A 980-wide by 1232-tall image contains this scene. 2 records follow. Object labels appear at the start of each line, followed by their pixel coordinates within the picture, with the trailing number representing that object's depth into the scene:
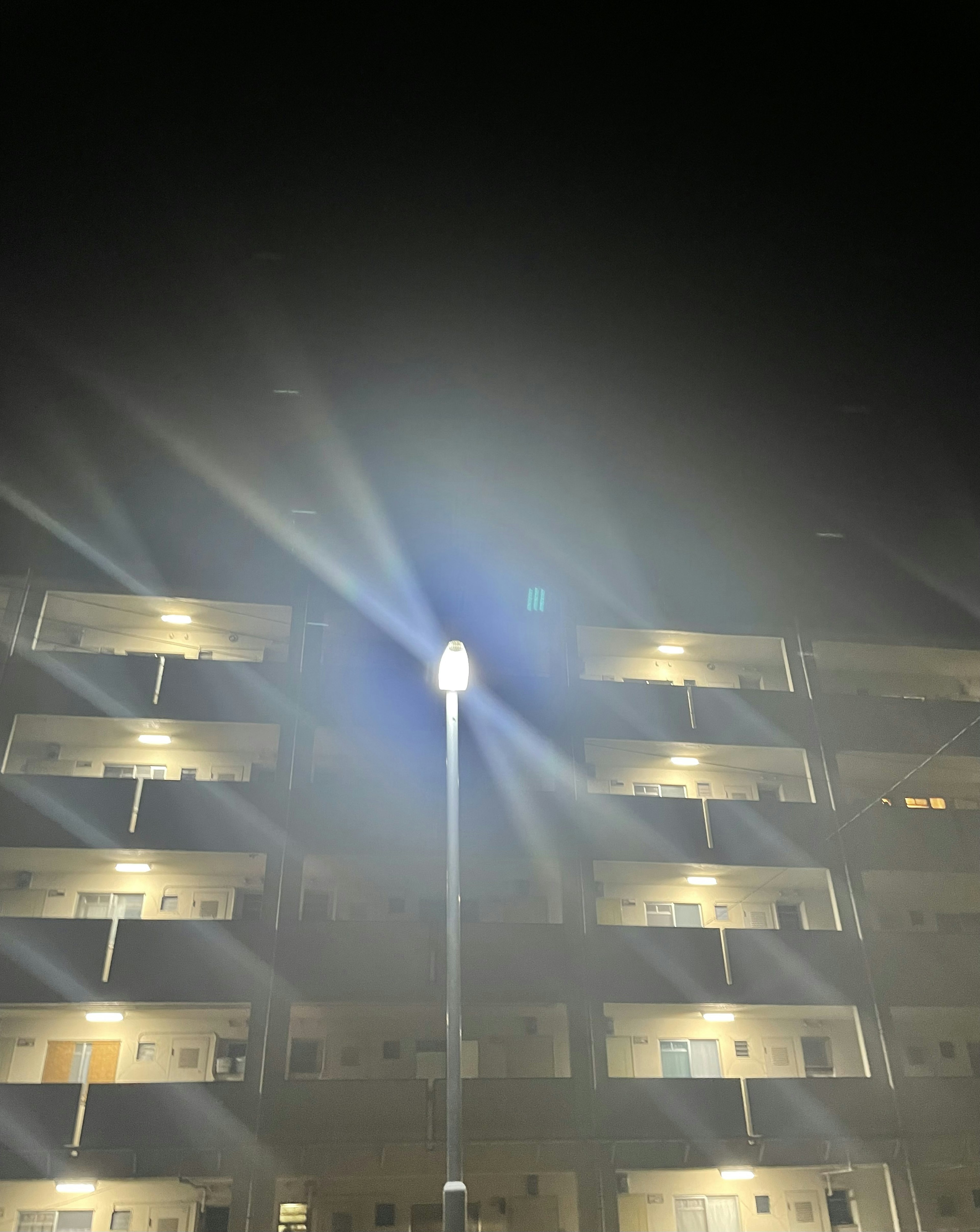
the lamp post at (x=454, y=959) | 6.16
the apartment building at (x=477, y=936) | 13.58
